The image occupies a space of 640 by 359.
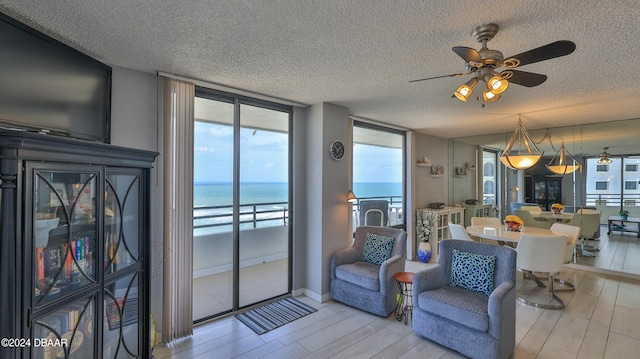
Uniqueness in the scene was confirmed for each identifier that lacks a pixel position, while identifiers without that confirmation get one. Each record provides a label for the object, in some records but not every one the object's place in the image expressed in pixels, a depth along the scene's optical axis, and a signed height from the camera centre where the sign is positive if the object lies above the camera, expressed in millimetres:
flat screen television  1703 +673
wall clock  3752 +435
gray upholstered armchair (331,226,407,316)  3148 -1071
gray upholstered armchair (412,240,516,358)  2293 -1072
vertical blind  2699 -266
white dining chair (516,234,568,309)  3307 -898
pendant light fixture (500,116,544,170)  3079 +241
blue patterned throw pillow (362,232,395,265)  3543 -876
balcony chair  4978 -575
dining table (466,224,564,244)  3652 -727
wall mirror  4586 +140
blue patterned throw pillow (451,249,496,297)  2643 -890
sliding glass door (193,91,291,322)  3145 -262
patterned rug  3012 -1556
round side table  3066 -1389
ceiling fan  1610 +753
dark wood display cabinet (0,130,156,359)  1256 -380
